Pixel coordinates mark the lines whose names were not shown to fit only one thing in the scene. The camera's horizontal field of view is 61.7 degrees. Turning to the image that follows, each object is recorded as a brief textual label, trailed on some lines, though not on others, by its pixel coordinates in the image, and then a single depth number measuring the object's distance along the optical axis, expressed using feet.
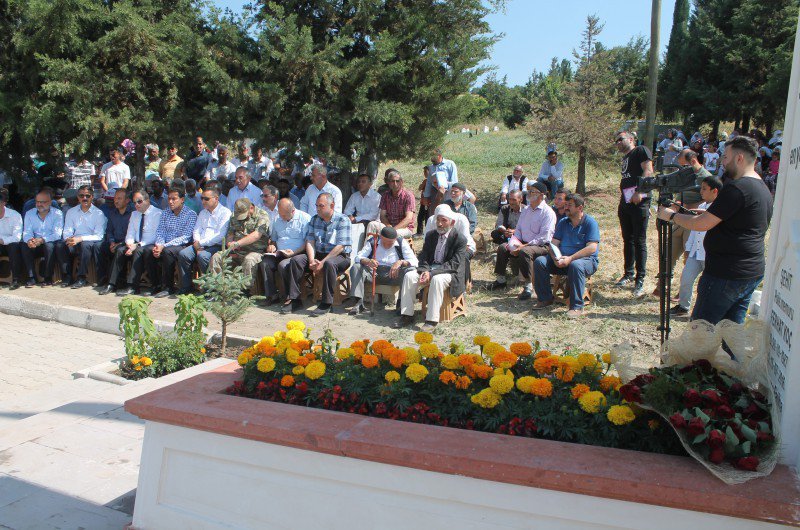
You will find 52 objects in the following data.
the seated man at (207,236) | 30.32
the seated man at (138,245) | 31.73
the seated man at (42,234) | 33.60
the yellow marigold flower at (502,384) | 10.30
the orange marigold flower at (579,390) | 10.11
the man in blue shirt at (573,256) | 25.48
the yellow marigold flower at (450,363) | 11.23
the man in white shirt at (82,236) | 33.22
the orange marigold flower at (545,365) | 11.09
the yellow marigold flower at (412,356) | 11.62
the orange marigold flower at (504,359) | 11.32
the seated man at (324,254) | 27.61
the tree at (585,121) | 45.75
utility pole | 35.42
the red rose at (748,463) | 7.82
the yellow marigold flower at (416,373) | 10.80
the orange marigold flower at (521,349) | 11.78
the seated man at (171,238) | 30.99
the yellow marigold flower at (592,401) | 9.63
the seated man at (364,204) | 33.17
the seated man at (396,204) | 32.27
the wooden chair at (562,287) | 26.48
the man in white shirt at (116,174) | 42.65
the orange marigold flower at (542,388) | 10.21
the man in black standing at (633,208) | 27.61
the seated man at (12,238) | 33.40
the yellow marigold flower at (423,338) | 12.07
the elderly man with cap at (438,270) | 24.70
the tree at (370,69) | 33.09
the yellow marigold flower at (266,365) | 11.62
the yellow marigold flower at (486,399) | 10.19
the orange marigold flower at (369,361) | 11.46
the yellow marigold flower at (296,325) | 13.92
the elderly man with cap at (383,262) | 26.68
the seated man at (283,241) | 28.68
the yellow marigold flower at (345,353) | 12.25
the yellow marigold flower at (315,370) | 11.28
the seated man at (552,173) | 41.45
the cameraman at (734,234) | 14.01
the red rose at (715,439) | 7.93
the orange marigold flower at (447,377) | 10.78
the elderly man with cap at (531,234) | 27.78
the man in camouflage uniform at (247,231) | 29.81
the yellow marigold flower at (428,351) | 11.57
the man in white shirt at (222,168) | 43.98
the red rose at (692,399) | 8.74
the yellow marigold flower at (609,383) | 10.61
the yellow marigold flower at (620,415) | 9.18
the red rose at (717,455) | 7.88
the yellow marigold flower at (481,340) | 12.41
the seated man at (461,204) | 30.22
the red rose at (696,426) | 8.13
